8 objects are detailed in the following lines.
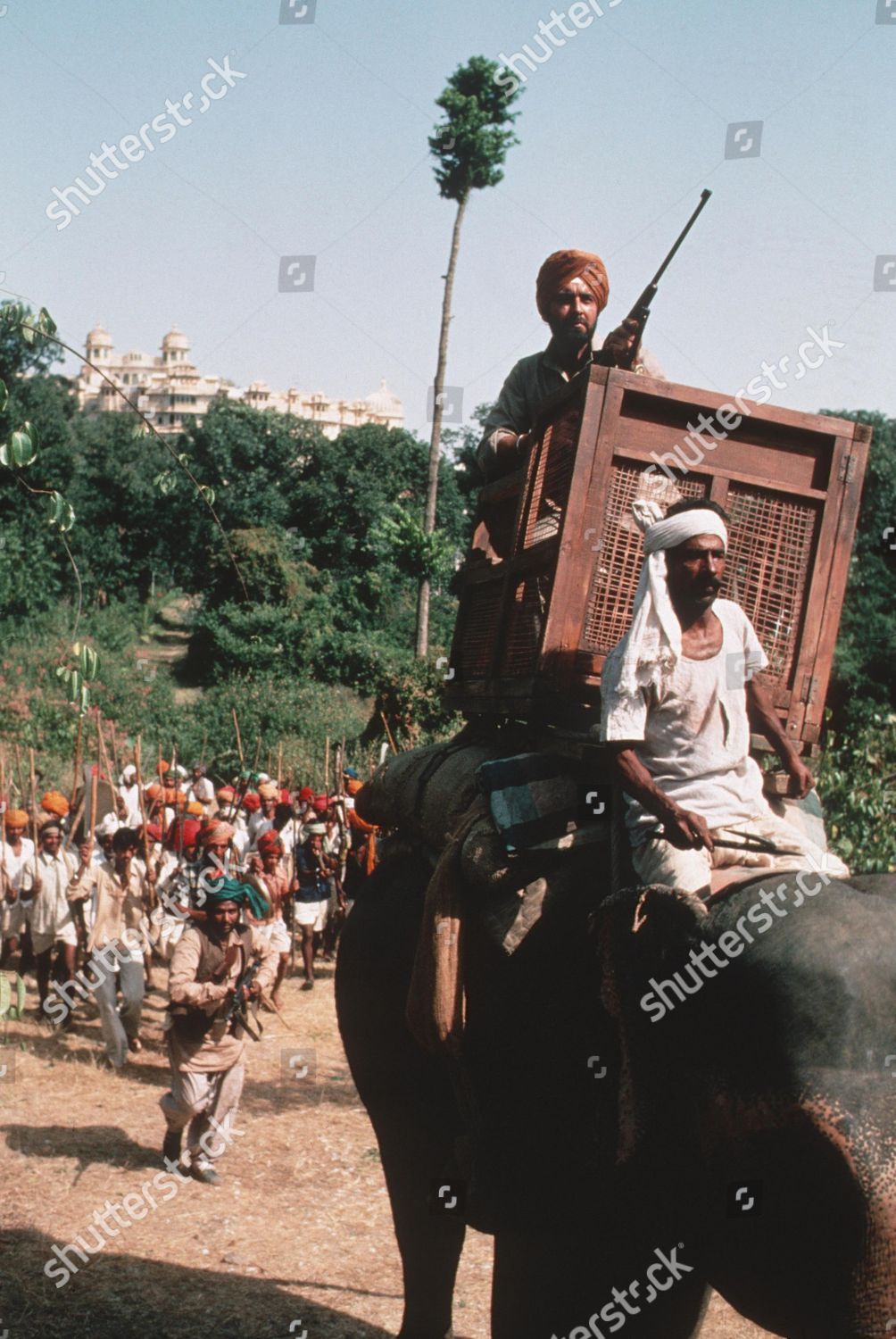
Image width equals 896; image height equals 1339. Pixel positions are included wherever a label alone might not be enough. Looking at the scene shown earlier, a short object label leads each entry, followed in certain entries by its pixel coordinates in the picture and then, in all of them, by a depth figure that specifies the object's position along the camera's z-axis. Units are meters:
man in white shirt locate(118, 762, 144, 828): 13.91
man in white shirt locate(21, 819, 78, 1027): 11.21
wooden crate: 4.09
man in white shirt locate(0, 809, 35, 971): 11.45
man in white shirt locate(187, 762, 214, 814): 17.13
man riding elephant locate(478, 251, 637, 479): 4.89
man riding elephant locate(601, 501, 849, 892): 3.38
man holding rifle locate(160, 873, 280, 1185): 7.79
